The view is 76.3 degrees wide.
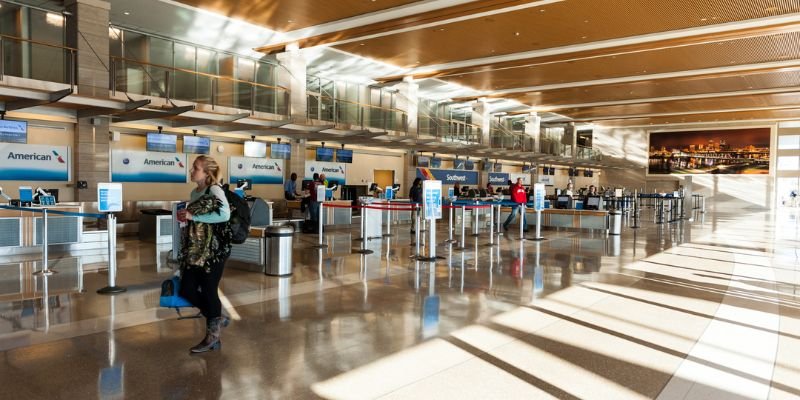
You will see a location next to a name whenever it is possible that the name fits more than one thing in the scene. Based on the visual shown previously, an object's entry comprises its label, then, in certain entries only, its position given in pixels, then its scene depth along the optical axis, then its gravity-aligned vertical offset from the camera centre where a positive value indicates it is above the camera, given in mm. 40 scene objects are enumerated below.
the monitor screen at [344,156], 22062 +1279
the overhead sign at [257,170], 18359 +527
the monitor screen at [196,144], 16680 +1270
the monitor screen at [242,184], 14150 -14
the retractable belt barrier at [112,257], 6683 -1021
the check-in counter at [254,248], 8427 -1092
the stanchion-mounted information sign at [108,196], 6863 -201
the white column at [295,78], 17734 +3752
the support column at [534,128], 33297 +4006
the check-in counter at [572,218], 16719 -998
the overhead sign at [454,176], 27402 +620
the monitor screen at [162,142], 15695 +1253
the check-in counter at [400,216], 18462 -1134
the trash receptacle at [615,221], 15734 -968
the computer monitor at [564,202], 17734 -471
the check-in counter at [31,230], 9883 -1007
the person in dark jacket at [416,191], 13972 -135
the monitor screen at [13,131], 12484 +1206
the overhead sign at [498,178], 33062 +640
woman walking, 4184 -528
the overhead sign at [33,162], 12906 +460
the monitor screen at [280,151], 19172 +1279
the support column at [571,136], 39100 +4217
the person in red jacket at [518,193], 14680 -155
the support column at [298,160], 19891 +954
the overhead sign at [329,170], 20984 +630
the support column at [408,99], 23078 +3970
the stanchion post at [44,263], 7904 -1296
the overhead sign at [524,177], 35625 +793
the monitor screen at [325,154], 21194 +1309
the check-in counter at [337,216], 16516 -1014
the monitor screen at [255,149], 18688 +1281
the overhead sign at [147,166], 15227 +484
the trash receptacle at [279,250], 8008 -1044
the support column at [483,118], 28250 +3878
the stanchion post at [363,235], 10984 -1115
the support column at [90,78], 12727 +2606
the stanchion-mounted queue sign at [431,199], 9398 -227
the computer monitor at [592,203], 17297 -458
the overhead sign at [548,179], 39225 +737
